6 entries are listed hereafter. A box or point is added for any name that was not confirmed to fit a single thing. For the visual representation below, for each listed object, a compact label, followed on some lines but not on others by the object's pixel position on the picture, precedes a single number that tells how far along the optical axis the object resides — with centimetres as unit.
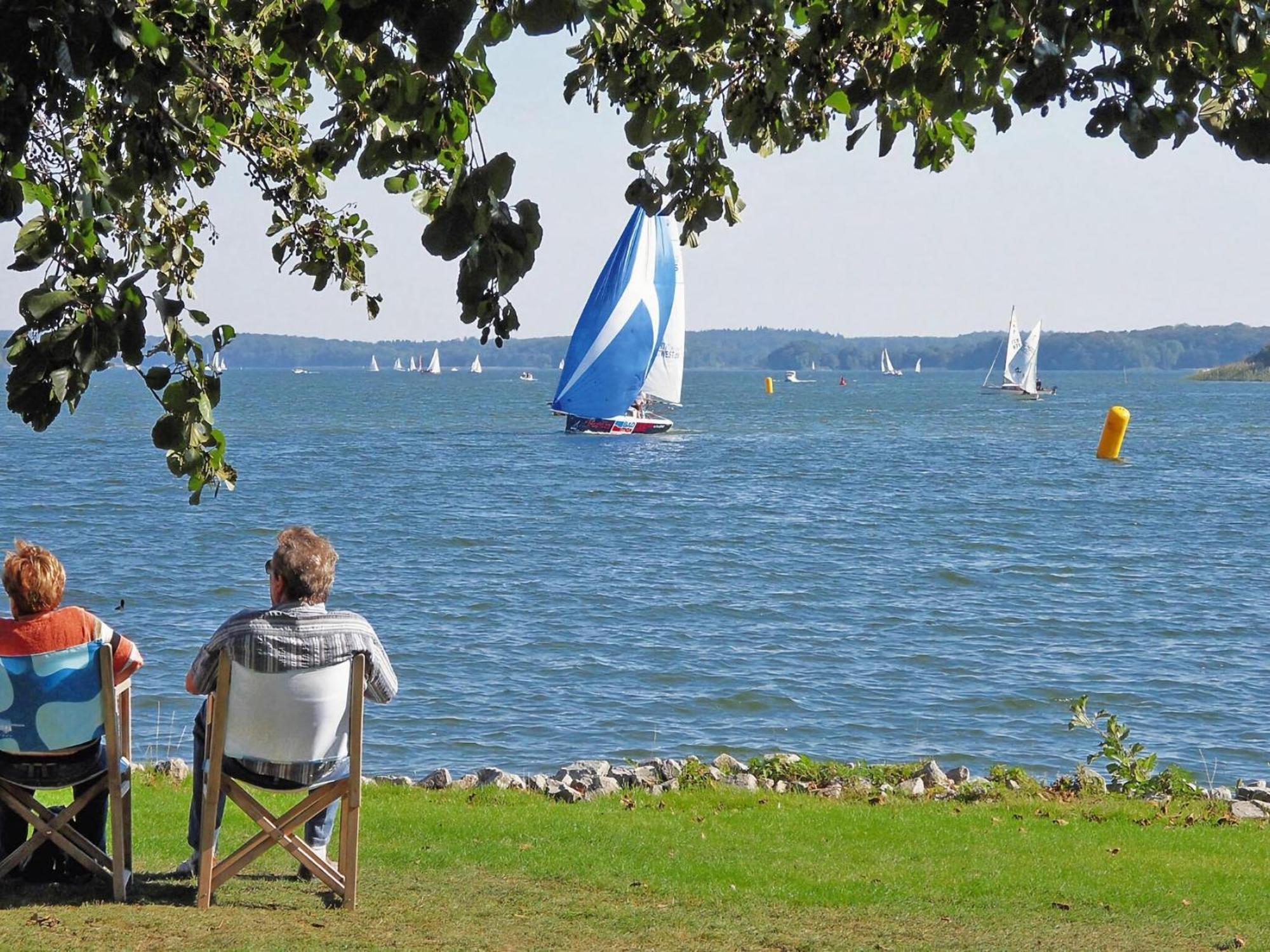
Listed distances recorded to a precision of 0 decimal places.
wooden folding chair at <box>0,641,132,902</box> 952
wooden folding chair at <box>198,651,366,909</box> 935
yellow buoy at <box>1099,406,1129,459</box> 8800
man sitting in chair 928
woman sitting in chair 958
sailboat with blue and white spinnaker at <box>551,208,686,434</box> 9781
